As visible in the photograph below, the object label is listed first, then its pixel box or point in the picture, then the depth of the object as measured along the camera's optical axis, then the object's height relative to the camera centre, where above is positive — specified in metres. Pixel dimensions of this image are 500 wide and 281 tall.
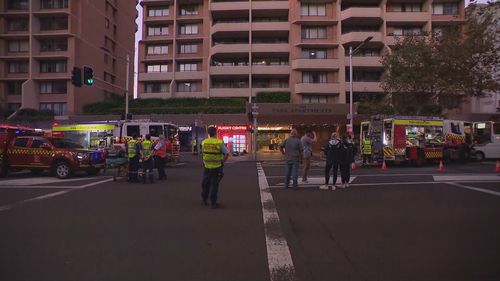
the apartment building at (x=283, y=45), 44.03 +11.51
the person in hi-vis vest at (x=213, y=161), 9.14 -0.34
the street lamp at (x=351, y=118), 26.62 +1.91
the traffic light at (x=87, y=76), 23.05 +4.01
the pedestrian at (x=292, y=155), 12.12 -0.26
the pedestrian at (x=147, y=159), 14.33 -0.49
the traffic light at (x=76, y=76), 22.48 +3.87
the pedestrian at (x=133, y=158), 14.43 -0.44
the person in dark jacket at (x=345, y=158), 12.07 -0.34
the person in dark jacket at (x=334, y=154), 11.98 -0.22
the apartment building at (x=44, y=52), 46.50 +11.00
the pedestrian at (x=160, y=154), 15.23 -0.31
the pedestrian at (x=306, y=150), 14.19 -0.13
